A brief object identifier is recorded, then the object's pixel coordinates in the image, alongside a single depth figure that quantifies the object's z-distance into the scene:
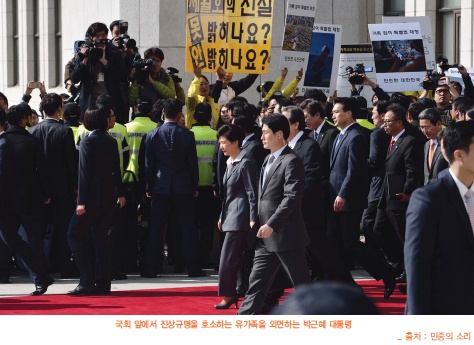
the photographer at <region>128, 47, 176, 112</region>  15.30
